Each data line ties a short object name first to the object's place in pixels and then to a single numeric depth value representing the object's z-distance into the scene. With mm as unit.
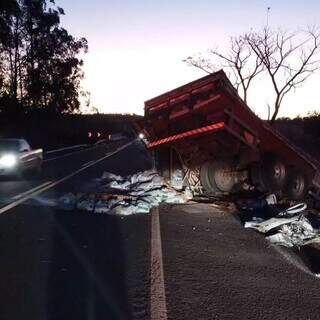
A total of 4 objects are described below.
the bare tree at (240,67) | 29951
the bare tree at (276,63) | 27833
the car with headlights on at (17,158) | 10819
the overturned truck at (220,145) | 6893
